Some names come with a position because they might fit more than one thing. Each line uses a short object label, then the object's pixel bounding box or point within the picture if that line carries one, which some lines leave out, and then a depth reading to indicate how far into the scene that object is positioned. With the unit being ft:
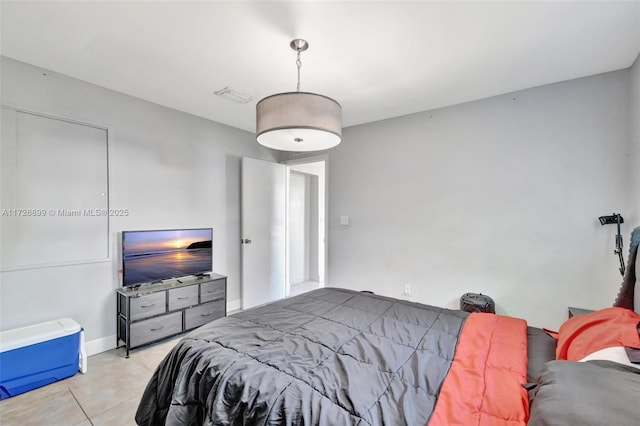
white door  12.78
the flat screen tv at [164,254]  9.11
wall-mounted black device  6.97
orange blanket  3.05
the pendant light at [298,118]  5.37
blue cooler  6.51
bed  2.94
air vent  8.99
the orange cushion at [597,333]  3.69
